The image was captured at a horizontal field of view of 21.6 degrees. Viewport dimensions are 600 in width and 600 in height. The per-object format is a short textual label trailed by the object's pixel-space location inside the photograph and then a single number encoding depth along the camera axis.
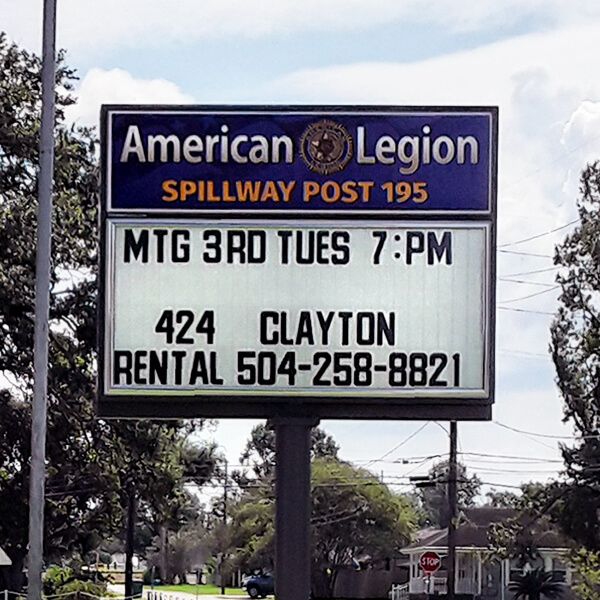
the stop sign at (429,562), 46.81
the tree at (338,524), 74.50
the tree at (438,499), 107.56
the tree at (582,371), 49.28
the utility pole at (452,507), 49.50
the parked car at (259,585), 76.31
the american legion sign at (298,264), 15.03
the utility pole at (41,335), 16.75
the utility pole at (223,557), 83.94
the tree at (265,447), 108.31
